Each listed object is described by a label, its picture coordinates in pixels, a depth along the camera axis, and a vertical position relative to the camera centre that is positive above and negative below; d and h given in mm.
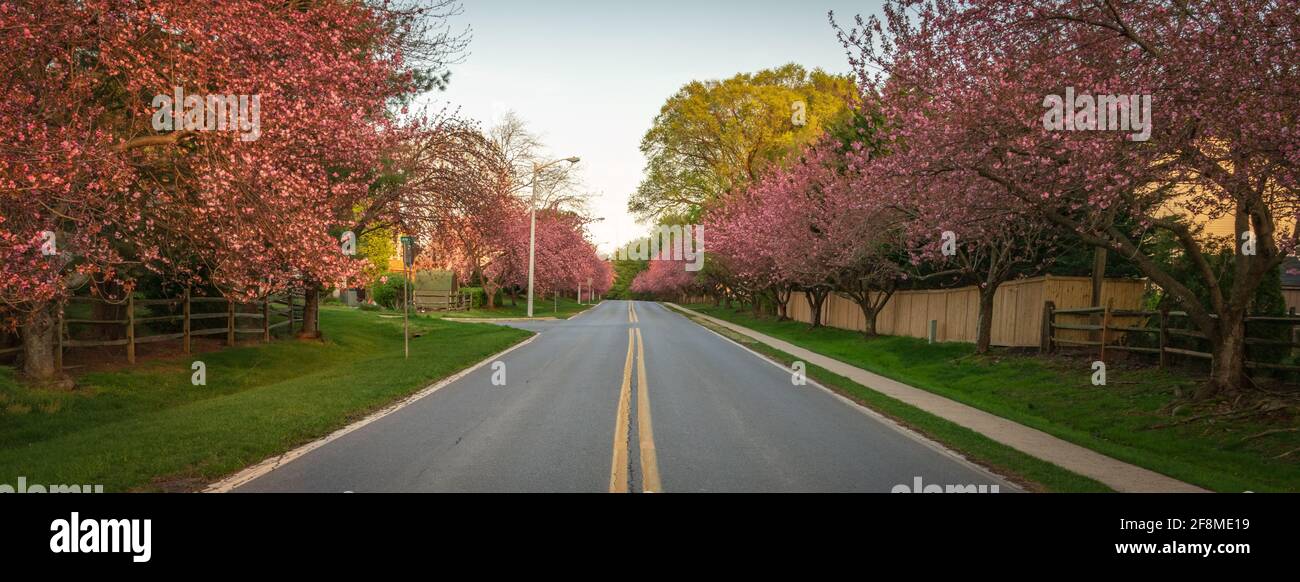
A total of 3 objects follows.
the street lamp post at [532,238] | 42500 +2445
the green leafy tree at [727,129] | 49031 +10287
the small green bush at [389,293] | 57156 -1019
